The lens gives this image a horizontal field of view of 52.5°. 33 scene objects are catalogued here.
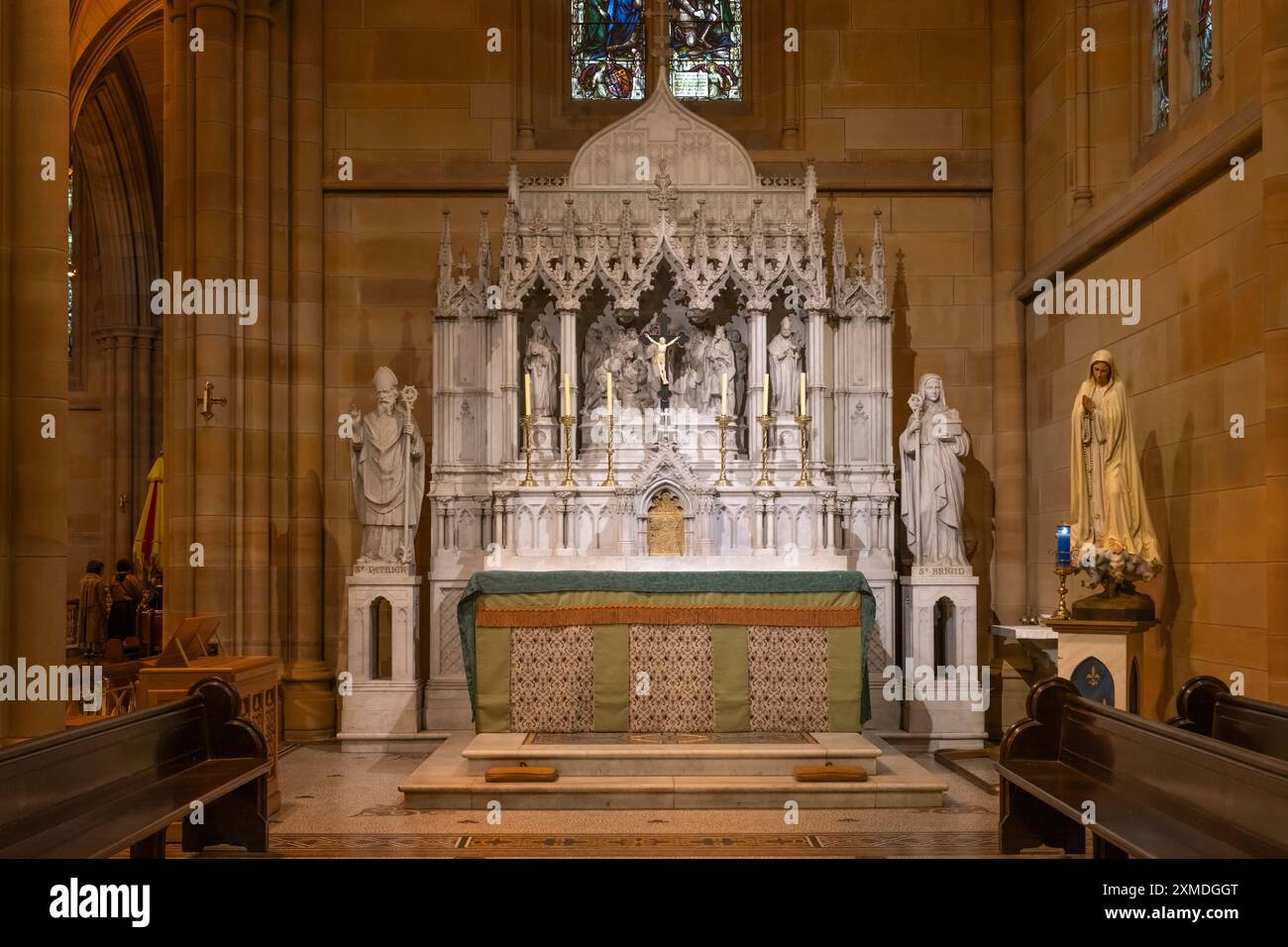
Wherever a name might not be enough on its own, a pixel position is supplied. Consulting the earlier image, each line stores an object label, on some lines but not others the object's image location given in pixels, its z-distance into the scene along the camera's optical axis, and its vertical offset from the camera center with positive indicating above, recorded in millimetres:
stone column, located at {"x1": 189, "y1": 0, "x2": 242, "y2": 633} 10898 +1926
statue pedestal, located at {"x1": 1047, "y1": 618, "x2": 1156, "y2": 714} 8109 -1027
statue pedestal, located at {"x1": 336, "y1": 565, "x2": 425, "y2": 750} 10484 -1347
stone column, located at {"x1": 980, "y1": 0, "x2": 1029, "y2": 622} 11297 +1470
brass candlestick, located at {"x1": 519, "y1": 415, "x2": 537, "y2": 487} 10359 +484
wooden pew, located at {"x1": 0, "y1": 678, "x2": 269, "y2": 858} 4449 -1133
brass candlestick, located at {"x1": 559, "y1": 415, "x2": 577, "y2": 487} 10422 +449
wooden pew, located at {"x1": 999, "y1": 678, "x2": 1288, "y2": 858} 4176 -1120
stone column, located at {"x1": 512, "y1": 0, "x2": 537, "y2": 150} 11875 +3846
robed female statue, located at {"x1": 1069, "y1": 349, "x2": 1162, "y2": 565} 8312 +162
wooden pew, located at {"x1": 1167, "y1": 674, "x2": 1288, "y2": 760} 5148 -938
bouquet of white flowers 8172 -433
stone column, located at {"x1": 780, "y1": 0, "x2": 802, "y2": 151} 11875 +3717
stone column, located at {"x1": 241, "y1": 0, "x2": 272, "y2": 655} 11070 +1185
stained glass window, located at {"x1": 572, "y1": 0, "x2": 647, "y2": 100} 12383 +4278
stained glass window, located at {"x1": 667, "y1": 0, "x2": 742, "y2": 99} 12406 +4270
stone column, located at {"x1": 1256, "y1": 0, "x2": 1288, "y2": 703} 6645 +1077
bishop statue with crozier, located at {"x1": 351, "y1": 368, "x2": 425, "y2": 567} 10594 +226
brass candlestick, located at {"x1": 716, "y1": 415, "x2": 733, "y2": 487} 10328 +447
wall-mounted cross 10625 +843
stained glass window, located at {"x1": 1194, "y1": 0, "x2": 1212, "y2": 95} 8703 +3008
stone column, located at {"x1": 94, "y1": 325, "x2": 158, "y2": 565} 20328 +1315
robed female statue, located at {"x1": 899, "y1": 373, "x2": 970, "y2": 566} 10469 +167
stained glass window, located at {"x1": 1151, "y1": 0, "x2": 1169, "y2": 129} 9750 +3263
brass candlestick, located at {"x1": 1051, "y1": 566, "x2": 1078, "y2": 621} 8600 -532
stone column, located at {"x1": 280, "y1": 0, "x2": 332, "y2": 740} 11445 +1214
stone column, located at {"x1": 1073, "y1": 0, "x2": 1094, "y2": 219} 10234 +2943
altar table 8883 -1067
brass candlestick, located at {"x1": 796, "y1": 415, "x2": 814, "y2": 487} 10360 +430
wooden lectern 7430 -996
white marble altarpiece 10461 +1168
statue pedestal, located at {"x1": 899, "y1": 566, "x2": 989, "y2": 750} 10383 -1345
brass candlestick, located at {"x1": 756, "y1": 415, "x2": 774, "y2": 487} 10383 +365
